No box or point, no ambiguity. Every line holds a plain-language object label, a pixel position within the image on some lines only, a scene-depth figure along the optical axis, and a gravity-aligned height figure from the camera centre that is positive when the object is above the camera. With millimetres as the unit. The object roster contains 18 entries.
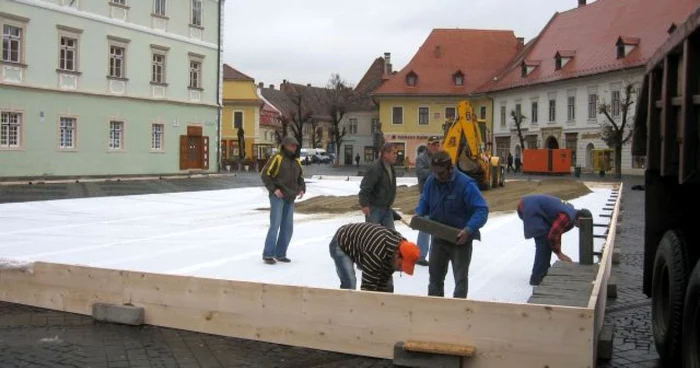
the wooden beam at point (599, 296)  5438 -1084
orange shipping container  52000 -430
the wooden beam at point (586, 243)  8438 -971
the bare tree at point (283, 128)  85019 +2753
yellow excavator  23281 +356
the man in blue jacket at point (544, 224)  8438 -772
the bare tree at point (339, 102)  83562 +5780
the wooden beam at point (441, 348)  5484 -1415
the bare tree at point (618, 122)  49750 +2371
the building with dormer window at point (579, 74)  53500 +6184
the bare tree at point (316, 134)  96188 +2496
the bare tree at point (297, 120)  82250 +3716
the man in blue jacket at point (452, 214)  6727 -543
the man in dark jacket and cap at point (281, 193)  9875 -540
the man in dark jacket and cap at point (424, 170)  9898 -261
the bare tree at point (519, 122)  62938 +2694
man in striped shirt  5926 -818
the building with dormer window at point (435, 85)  72438 +6613
